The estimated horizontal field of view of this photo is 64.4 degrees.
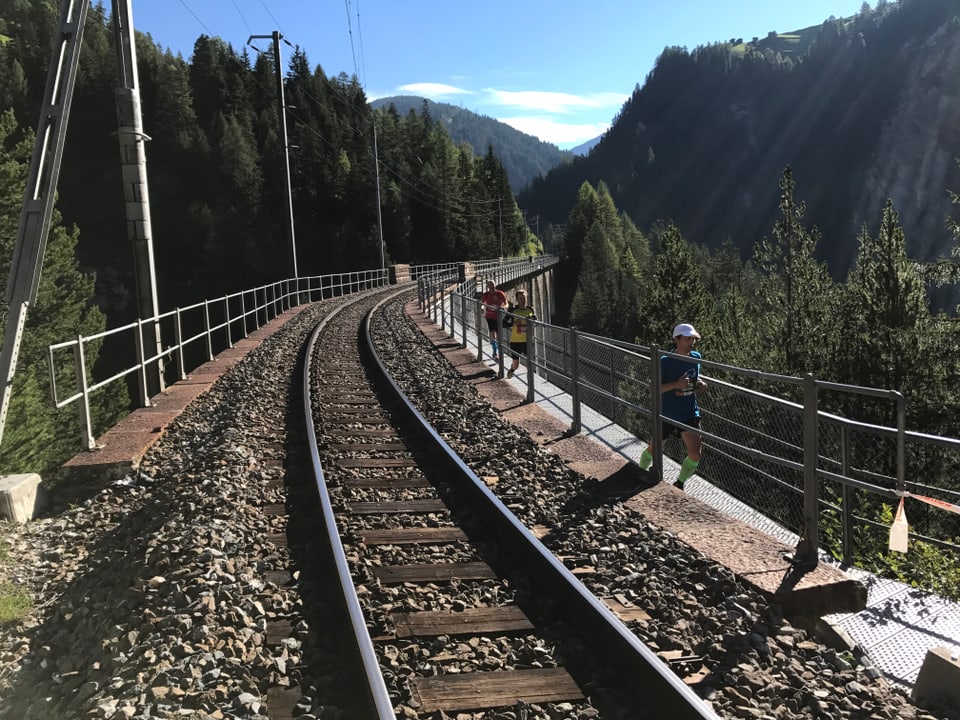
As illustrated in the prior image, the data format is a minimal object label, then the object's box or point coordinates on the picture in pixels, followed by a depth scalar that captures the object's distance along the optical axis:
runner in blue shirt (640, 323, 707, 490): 6.52
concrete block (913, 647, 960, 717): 3.28
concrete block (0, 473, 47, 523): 5.98
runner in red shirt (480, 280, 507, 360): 14.02
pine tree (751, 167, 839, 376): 44.75
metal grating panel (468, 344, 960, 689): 3.73
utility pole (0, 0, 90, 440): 6.92
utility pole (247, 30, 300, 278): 32.22
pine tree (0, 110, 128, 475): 26.52
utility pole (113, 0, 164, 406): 11.30
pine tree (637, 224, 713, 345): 63.06
